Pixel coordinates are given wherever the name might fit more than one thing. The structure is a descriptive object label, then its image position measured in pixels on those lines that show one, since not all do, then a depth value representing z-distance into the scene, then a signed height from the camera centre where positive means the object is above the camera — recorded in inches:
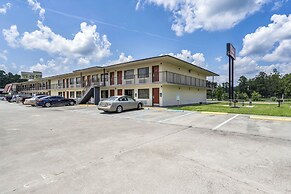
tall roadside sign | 996.2 +249.3
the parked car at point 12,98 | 1536.7 +9.8
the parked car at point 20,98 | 1361.3 +12.6
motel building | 850.1 +106.5
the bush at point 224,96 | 1914.4 +35.3
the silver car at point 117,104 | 604.4 -16.7
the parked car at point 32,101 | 994.5 -8.8
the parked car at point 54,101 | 939.3 -9.2
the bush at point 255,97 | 1710.1 +20.8
